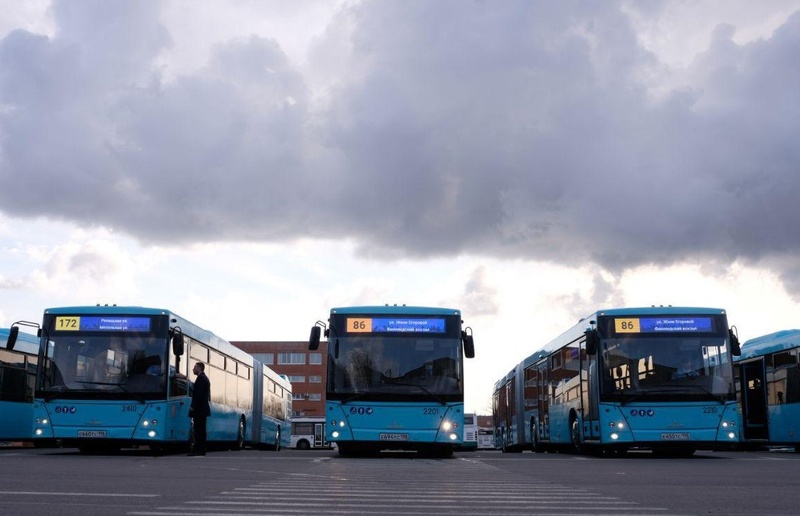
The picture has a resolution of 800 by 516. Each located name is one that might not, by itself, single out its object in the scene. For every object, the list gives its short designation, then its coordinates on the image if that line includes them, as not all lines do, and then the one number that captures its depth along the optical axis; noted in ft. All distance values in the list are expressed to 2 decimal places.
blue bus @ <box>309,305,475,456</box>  69.82
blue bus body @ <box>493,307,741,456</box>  70.13
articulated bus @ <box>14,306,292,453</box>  69.92
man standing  70.64
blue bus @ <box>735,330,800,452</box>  89.76
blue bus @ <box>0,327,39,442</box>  87.30
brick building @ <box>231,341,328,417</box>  453.99
